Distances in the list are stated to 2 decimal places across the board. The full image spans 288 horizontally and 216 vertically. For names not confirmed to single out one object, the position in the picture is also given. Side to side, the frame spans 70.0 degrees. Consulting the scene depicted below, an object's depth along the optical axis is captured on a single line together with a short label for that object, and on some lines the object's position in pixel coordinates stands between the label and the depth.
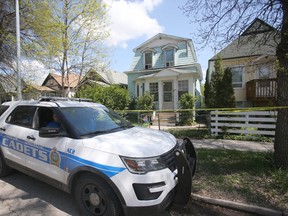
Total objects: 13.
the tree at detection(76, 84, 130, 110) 14.90
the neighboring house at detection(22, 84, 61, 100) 12.42
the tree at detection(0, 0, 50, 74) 11.22
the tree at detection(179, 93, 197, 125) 14.39
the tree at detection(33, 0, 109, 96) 10.79
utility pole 8.13
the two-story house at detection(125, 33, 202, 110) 16.38
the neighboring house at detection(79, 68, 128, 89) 13.13
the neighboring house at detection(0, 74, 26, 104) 13.57
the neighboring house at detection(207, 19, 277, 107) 12.48
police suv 2.69
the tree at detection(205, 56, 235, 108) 12.23
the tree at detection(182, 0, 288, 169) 4.29
